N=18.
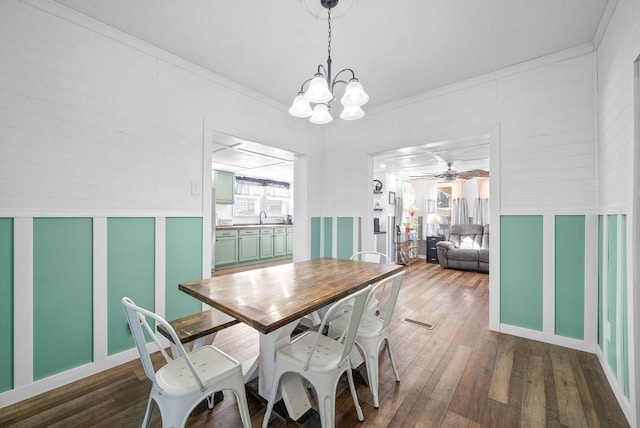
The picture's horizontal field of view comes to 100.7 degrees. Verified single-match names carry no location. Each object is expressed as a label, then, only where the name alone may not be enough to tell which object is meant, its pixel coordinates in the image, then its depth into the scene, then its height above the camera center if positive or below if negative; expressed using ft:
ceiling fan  18.22 +3.19
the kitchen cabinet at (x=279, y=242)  22.86 -2.47
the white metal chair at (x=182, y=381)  3.65 -2.50
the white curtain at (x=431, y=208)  23.77 +0.56
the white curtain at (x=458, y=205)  22.59 +0.81
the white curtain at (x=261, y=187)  23.53 +2.47
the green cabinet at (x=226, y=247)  18.69 -2.43
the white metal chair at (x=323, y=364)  4.20 -2.48
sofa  17.58 -2.39
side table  21.24 -2.74
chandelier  5.30 +2.49
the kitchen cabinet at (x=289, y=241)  24.04 -2.54
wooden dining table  4.07 -1.49
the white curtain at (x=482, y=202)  21.57 +1.02
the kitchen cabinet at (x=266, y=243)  21.75 -2.47
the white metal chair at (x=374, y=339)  5.37 -2.60
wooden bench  4.94 -2.27
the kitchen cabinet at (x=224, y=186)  20.13 +2.16
